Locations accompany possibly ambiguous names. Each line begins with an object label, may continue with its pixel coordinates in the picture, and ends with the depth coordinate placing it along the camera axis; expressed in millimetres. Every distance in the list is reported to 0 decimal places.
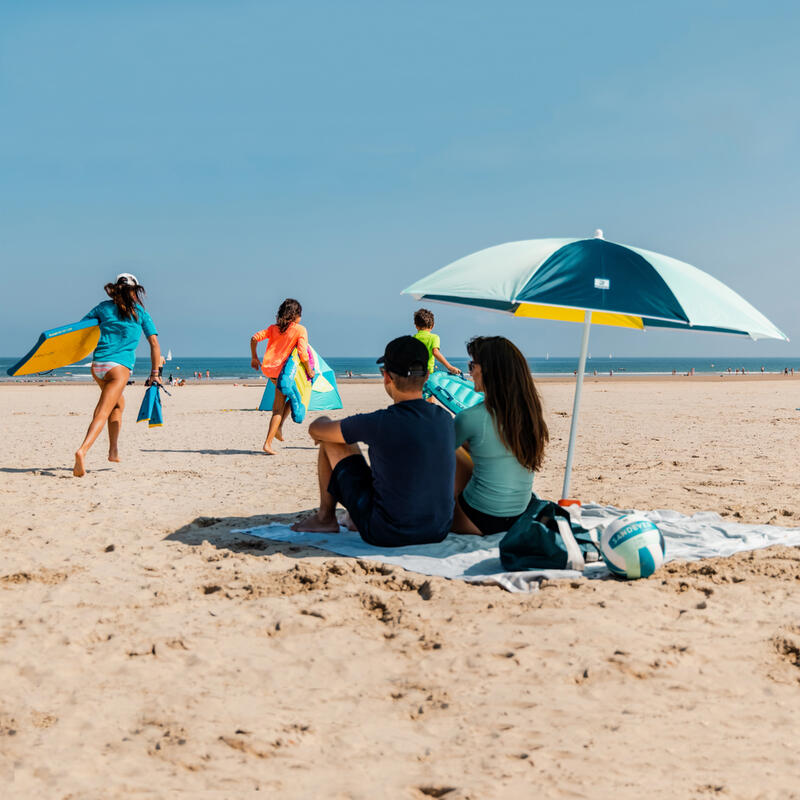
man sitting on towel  4203
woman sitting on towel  4430
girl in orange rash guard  9273
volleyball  3969
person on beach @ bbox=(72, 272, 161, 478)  7648
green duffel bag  4137
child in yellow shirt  8344
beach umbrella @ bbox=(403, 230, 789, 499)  4449
